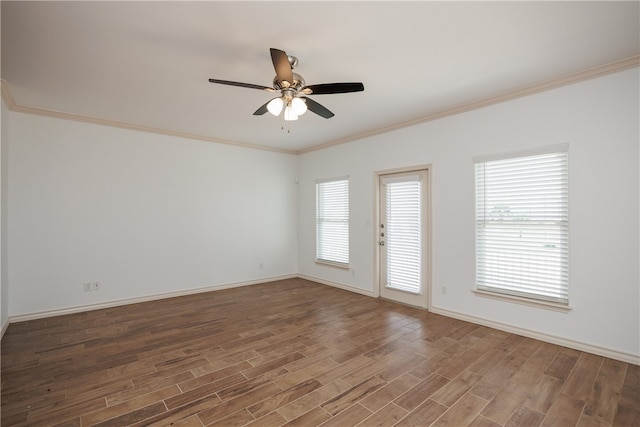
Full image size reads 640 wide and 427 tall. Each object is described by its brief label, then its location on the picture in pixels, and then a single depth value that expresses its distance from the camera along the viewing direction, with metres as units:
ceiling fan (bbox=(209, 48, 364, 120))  2.50
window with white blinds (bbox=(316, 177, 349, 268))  5.85
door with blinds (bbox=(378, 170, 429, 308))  4.54
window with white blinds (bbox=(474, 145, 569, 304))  3.27
